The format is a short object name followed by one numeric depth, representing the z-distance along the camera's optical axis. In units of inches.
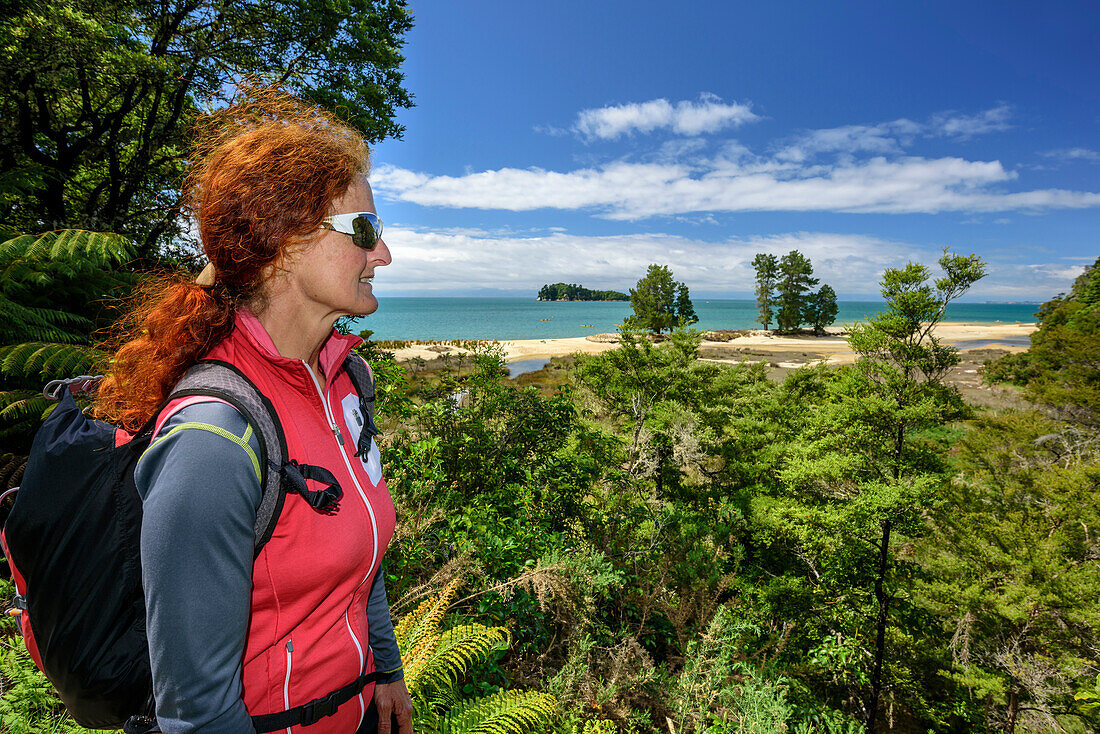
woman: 33.9
